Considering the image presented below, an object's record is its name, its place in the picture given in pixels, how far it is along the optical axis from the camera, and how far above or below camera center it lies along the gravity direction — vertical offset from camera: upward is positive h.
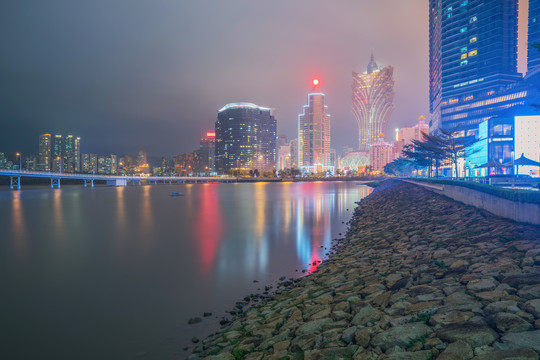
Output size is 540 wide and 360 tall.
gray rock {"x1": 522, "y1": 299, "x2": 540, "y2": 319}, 6.55 -2.87
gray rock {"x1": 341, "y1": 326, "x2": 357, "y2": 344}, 7.32 -3.77
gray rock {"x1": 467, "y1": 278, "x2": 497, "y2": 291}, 8.42 -3.03
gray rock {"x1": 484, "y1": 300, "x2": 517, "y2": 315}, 6.93 -2.98
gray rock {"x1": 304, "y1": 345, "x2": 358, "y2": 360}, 6.70 -3.83
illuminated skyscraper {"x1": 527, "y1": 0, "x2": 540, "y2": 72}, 147.38 +70.53
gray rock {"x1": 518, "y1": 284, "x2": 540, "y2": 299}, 7.40 -2.85
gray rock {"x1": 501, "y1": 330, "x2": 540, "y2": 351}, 5.52 -3.00
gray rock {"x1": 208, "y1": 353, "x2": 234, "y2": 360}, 8.21 -4.73
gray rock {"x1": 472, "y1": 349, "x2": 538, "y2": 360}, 5.15 -3.02
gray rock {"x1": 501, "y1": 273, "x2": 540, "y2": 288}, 8.23 -2.83
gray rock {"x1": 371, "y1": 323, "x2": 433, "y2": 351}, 6.48 -3.39
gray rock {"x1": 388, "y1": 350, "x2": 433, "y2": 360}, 5.83 -3.39
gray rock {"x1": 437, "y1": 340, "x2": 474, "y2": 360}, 5.57 -3.20
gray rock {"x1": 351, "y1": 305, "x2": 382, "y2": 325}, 8.05 -3.70
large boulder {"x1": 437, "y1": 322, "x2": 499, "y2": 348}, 5.90 -3.11
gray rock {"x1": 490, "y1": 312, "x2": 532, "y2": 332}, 6.12 -2.97
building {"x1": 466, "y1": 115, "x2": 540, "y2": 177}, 78.69 +8.68
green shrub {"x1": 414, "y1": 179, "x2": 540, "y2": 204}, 14.58 -1.01
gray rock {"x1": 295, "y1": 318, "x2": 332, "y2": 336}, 8.34 -4.07
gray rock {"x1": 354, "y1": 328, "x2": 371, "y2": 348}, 6.95 -3.66
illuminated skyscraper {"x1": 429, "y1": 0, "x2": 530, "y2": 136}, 152.62 +61.70
